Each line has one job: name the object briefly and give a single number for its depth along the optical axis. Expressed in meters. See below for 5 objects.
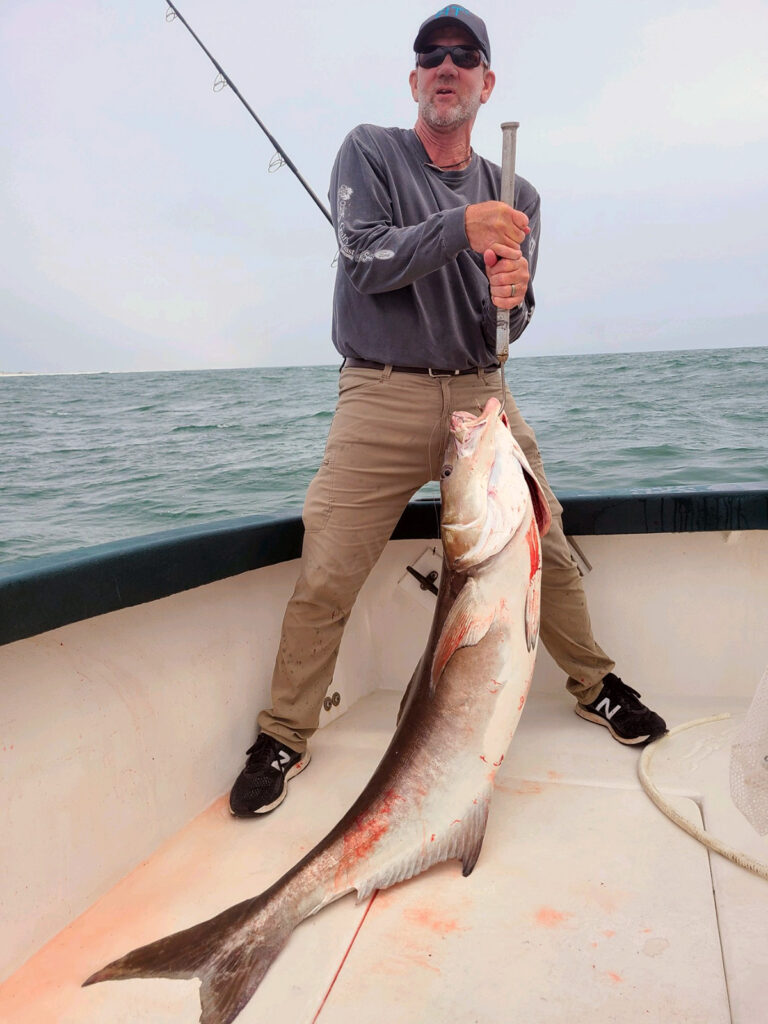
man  2.55
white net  1.23
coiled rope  2.01
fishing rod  3.78
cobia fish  2.03
